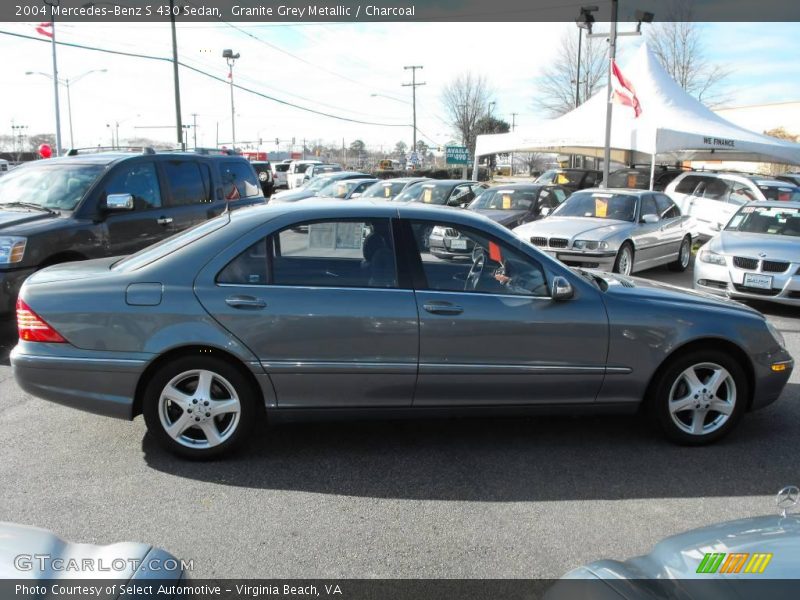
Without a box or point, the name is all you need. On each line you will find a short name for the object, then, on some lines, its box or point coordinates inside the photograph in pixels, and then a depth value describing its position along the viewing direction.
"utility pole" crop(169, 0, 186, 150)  24.91
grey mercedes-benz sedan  4.10
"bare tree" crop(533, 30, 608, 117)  38.56
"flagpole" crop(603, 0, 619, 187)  17.07
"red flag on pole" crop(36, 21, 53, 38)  23.88
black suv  6.66
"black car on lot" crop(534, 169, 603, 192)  23.50
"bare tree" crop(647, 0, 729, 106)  35.56
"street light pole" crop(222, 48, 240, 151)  36.62
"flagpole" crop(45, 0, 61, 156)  27.70
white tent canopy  17.78
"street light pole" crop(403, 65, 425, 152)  57.71
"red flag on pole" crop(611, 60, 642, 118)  17.73
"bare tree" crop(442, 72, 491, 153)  54.53
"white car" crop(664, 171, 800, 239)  15.59
